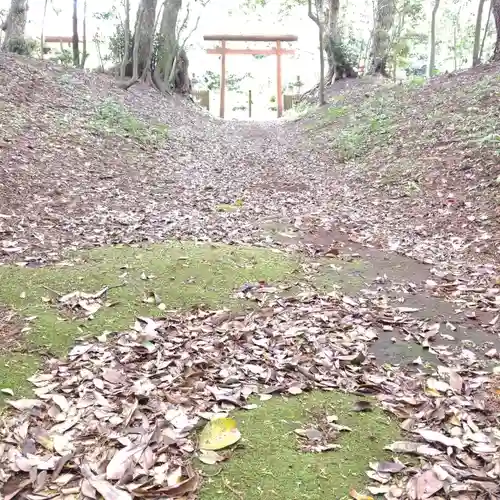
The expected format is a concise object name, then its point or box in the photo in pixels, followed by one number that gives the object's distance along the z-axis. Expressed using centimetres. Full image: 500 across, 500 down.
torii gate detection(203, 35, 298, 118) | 2364
